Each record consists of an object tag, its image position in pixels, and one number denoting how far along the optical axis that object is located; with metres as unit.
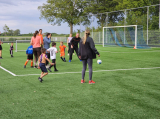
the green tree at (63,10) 60.72
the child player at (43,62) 7.92
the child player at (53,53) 10.20
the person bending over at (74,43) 14.17
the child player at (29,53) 11.66
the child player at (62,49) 14.31
